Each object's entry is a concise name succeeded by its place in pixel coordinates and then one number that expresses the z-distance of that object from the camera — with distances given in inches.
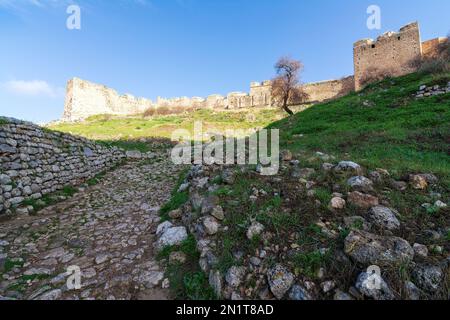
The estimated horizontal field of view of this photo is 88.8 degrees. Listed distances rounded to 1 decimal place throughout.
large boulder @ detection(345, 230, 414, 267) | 92.1
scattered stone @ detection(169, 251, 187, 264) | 128.3
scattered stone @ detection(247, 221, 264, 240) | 120.1
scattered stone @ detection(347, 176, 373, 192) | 146.3
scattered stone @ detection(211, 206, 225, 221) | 139.8
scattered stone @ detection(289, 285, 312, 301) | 89.0
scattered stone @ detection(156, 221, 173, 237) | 162.6
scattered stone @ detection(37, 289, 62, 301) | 107.7
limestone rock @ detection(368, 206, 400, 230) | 115.8
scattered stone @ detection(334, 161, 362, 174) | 168.4
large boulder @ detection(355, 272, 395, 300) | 82.2
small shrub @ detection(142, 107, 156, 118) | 1410.7
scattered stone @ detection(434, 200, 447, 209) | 126.8
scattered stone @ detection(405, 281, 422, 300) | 81.6
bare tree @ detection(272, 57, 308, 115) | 784.3
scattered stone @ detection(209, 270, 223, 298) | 100.5
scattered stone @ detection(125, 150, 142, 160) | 449.6
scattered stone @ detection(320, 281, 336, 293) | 89.4
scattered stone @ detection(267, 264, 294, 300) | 93.4
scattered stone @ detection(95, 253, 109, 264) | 137.0
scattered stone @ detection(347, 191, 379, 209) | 132.0
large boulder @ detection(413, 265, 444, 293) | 83.0
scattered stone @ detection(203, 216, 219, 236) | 132.5
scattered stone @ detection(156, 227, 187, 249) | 145.0
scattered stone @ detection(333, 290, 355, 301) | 85.0
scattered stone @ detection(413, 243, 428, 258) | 95.9
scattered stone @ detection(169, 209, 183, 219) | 178.9
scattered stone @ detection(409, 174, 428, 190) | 149.2
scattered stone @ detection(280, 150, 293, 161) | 220.1
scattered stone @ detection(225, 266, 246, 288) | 100.9
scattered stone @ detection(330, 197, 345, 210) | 133.1
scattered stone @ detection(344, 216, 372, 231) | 115.2
